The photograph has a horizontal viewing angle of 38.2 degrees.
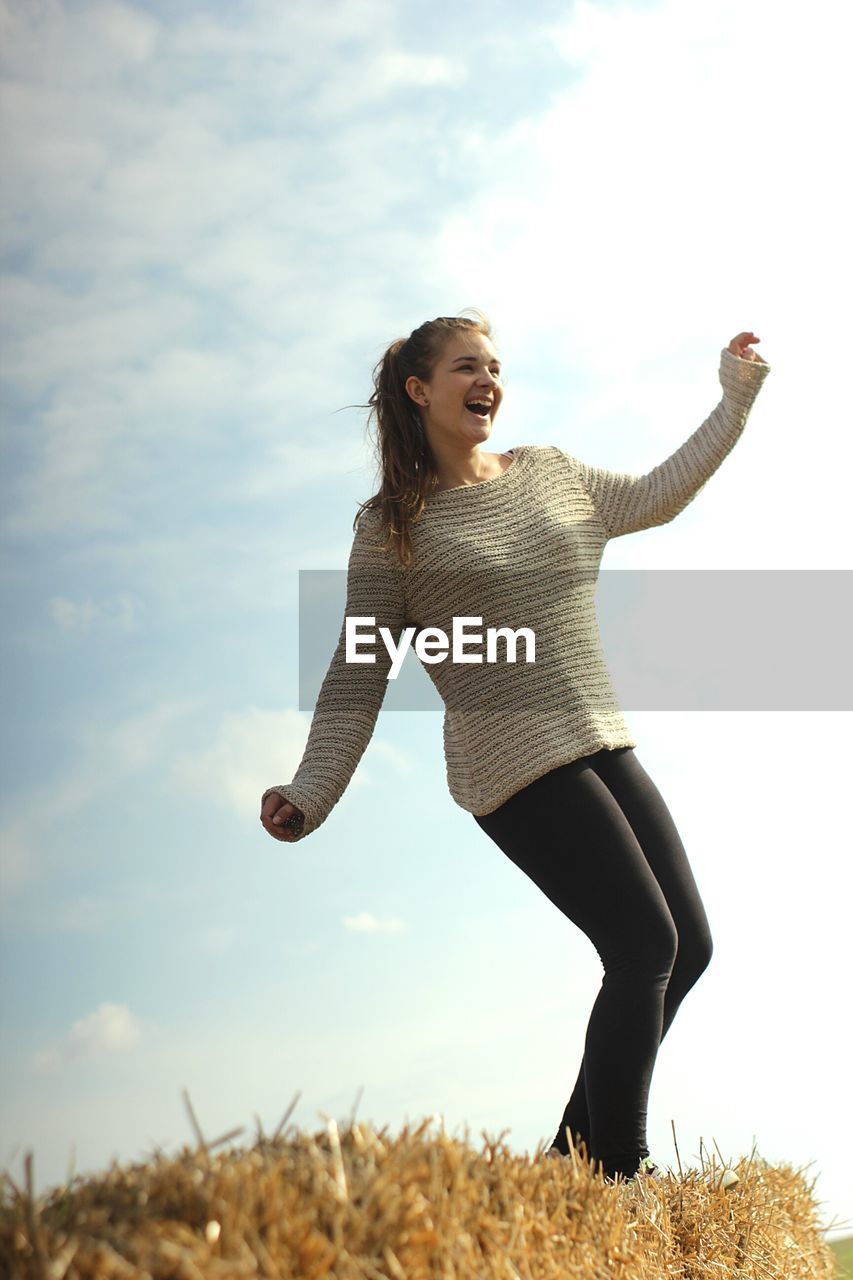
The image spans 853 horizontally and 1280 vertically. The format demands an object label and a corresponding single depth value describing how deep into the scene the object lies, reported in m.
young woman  2.32
